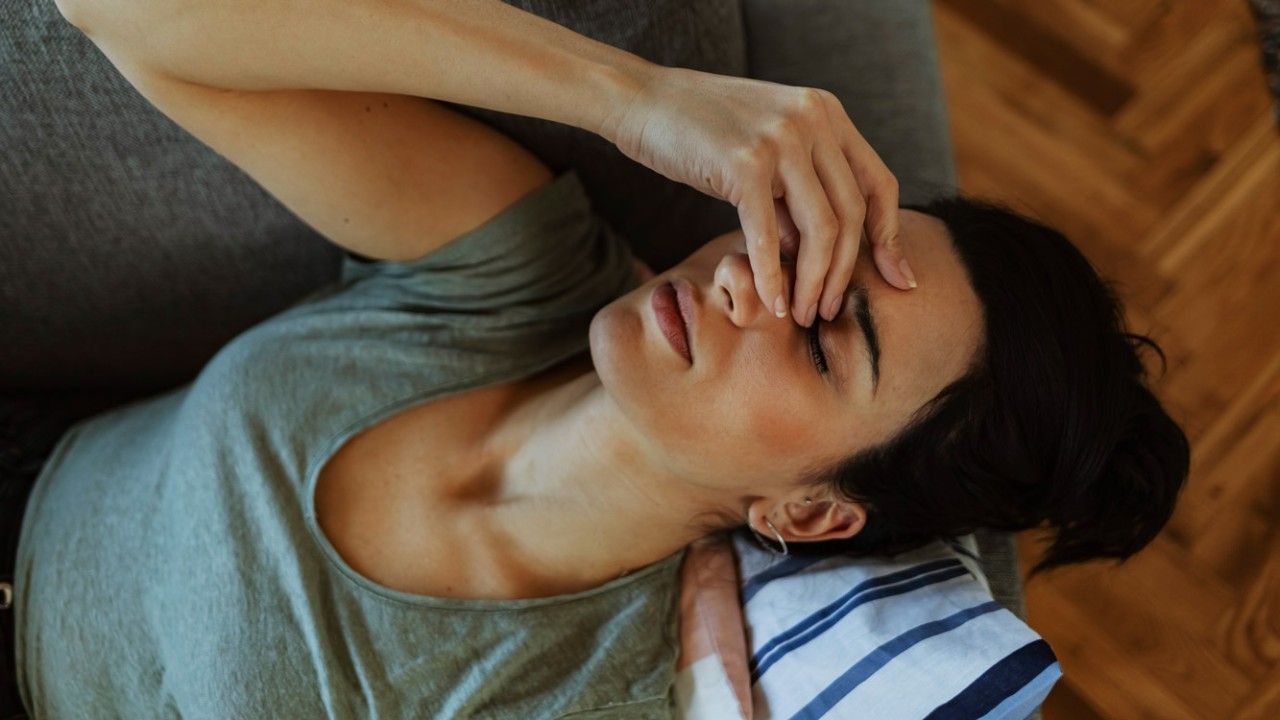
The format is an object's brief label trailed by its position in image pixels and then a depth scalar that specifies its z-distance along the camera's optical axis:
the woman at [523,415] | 1.01
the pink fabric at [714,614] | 1.17
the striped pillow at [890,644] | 1.03
